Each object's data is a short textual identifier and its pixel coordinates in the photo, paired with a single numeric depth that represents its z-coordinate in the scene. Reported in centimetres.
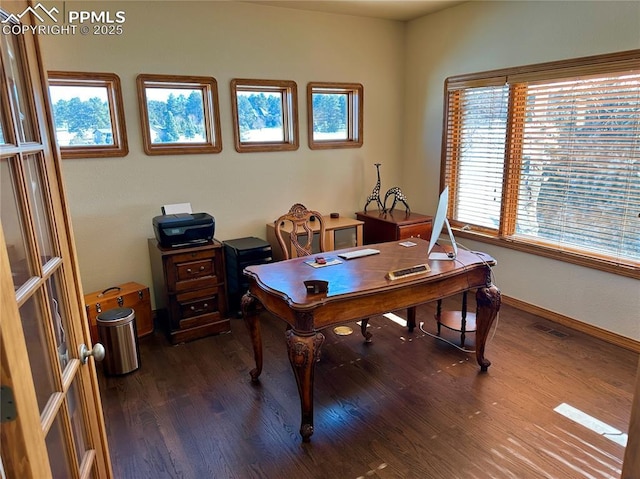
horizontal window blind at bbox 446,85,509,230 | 385
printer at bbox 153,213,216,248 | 330
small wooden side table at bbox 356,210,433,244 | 416
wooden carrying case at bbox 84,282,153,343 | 312
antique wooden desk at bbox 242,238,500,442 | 213
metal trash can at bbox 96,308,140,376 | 286
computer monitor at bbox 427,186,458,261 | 256
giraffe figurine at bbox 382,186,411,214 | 442
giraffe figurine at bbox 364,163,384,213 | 463
